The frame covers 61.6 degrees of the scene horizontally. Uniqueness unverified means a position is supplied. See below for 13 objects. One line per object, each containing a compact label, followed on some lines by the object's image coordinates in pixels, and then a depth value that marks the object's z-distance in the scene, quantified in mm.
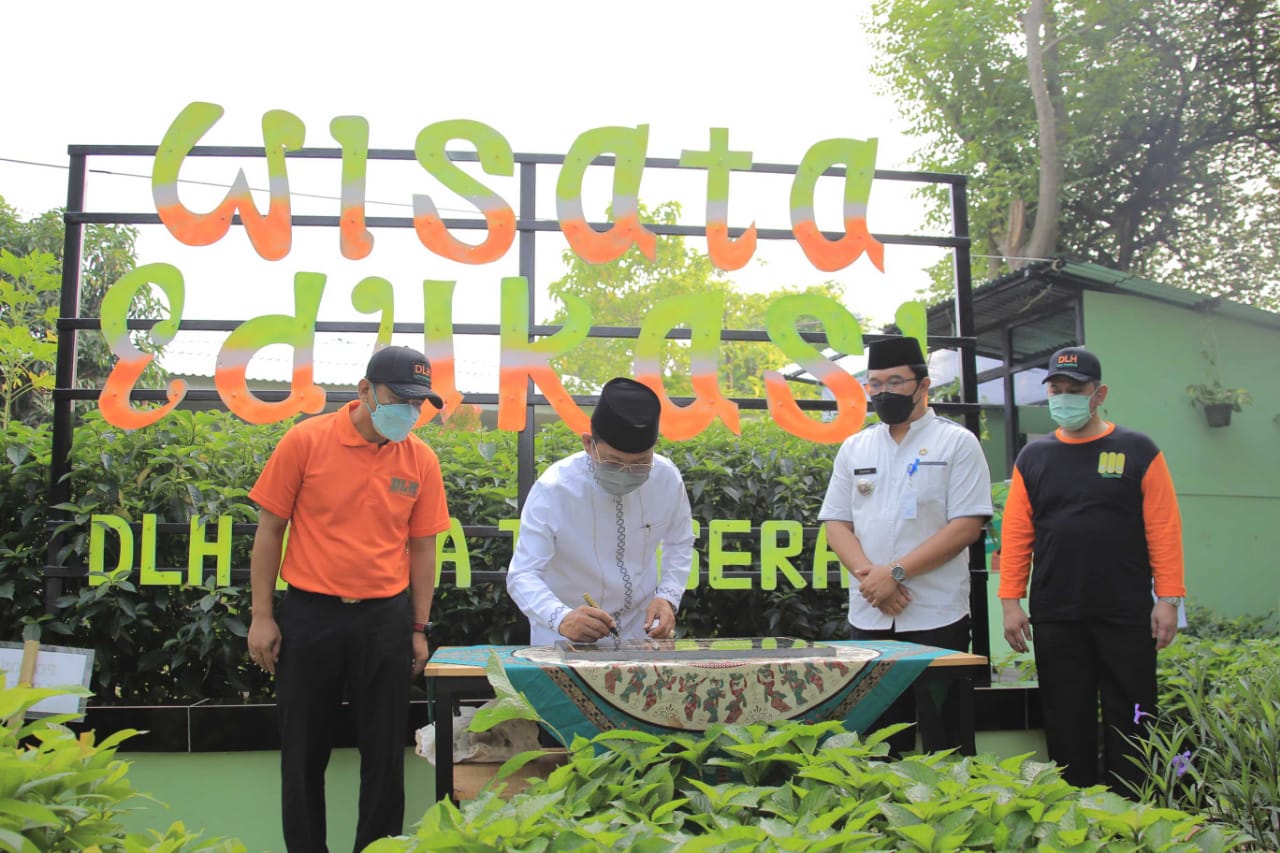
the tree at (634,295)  17219
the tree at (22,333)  4441
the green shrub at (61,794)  1316
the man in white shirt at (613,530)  3141
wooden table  2557
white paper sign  2959
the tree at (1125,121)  16953
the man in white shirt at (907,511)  3553
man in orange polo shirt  3223
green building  8648
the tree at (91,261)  9828
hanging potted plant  8562
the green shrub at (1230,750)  2754
